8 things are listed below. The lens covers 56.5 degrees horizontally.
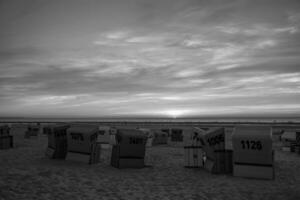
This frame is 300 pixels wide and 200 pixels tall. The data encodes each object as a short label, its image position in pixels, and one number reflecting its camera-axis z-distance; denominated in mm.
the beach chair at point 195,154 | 17594
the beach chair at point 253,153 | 14547
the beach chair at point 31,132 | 39684
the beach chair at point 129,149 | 17156
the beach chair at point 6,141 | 24977
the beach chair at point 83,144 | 17906
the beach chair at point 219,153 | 15922
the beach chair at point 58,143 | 19547
